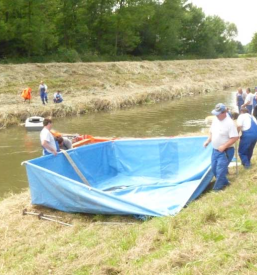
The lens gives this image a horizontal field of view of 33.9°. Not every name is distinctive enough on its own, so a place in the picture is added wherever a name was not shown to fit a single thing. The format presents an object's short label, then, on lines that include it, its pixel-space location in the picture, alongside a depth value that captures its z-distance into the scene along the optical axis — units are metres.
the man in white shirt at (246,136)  8.30
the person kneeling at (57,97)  24.78
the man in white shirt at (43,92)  24.52
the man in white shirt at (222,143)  7.35
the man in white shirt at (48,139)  8.70
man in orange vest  24.95
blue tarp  7.15
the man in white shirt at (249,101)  15.96
